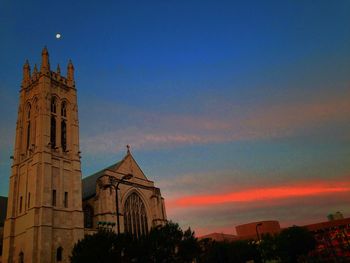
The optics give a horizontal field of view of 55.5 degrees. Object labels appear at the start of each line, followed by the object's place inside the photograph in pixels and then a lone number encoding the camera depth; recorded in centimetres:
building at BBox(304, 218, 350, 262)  8323
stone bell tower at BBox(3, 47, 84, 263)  3731
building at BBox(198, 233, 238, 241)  15779
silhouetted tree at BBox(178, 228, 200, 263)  3797
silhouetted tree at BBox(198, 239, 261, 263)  4978
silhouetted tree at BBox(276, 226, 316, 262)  5753
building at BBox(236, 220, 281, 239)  13888
